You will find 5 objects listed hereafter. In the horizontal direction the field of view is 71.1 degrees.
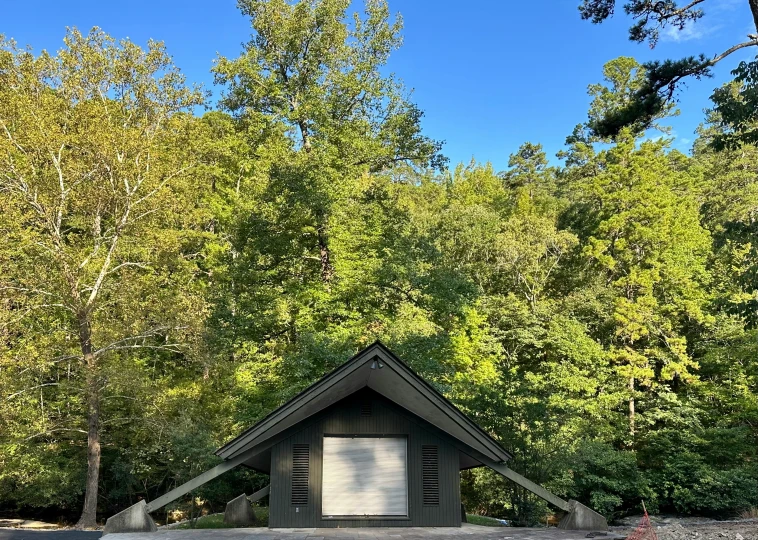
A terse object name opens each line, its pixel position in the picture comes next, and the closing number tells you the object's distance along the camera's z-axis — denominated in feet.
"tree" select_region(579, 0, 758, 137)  37.65
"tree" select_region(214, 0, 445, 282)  63.77
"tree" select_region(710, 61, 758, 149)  35.17
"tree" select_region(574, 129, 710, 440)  77.00
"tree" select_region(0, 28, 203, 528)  54.85
